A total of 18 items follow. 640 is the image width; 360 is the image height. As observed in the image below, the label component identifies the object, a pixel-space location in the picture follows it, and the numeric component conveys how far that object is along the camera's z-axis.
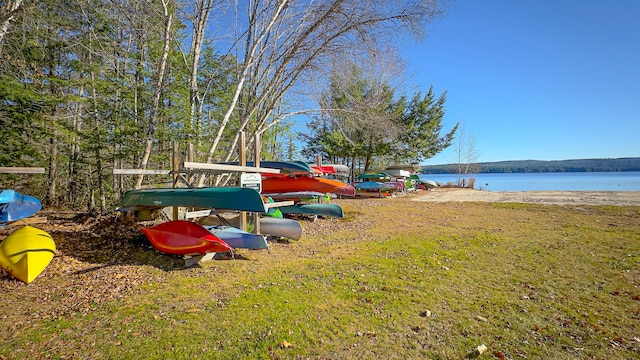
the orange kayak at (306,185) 8.07
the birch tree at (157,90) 6.49
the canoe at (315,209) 8.08
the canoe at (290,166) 7.02
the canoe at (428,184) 26.41
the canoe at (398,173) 19.92
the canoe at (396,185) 17.88
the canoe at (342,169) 12.95
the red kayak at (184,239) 4.21
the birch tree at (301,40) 6.75
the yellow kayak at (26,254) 3.66
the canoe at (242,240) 4.61
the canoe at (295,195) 7.97
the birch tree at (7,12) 4.70
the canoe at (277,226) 6.07
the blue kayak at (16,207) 5.23
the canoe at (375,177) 18.20
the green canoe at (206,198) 4.23
